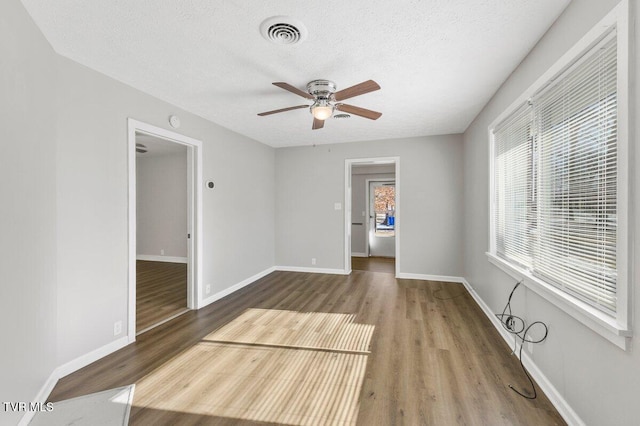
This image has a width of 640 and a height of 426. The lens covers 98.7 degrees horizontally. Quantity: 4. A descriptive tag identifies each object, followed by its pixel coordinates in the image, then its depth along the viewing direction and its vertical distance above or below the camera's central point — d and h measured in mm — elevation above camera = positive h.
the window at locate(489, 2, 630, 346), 1340 +158
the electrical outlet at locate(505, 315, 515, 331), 2544 -1032
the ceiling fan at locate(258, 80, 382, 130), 2373 +1040
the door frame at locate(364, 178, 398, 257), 7609 +56
